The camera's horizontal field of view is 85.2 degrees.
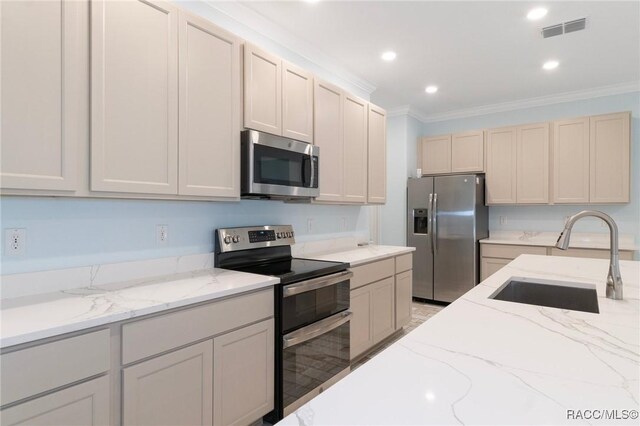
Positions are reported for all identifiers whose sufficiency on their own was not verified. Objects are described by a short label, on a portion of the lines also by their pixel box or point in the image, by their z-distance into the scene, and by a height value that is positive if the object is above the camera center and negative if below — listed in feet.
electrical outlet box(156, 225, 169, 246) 6.86 -0.43
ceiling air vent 9.04 +4.97
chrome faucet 4.50 -0.43
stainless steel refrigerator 14.47 -0.78
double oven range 6.70 -2.05
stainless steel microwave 7.34 +1.06
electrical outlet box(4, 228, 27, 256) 5.02 -0.44
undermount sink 5.49 -1.33
